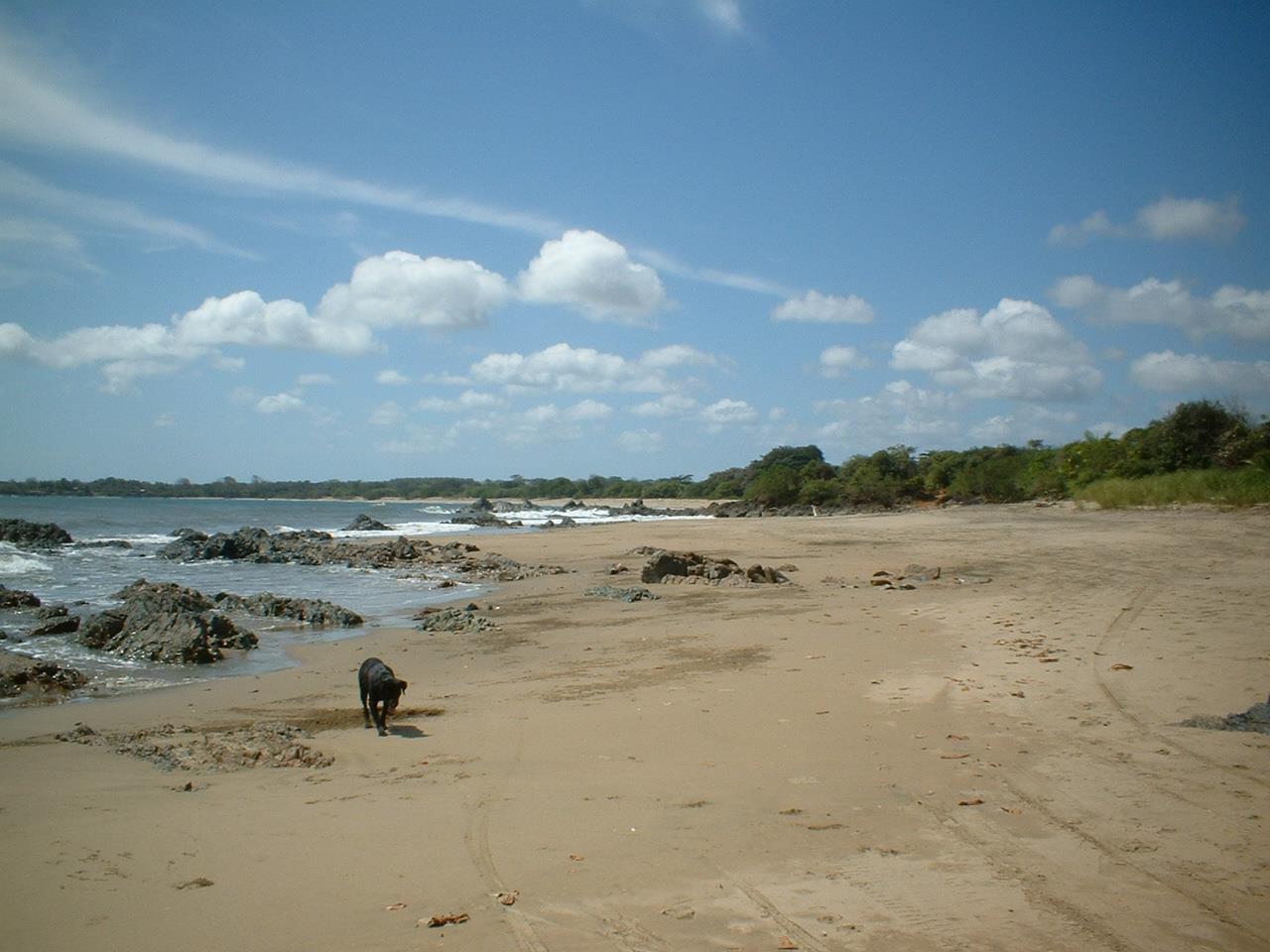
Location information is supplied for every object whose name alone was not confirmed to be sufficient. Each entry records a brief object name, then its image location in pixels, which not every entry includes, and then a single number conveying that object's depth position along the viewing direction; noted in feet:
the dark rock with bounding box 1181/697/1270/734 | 20.38
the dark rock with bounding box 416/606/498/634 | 44.82
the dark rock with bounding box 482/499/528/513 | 268.82
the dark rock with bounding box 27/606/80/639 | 44.37
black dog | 25.36
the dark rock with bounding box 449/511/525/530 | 178.20
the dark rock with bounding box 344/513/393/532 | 158.73
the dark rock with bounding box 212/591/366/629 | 49.62
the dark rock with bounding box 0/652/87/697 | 31.53
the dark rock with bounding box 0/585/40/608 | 54.90
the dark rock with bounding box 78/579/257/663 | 38.81
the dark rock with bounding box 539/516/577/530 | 162.91
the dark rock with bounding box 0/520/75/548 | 111.14
